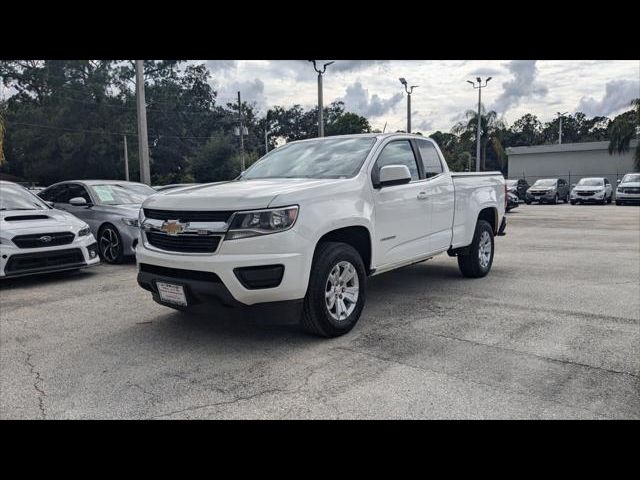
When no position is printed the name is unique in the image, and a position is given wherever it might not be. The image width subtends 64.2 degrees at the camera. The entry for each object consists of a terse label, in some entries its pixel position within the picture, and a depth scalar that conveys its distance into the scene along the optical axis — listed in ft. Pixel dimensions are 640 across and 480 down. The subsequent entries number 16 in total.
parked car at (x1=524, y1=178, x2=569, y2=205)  96.17
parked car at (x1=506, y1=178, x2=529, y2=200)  94.02
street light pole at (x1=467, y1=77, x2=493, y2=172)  121.90
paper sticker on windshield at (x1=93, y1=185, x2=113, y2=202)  31.12
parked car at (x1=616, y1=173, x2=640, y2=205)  85.97
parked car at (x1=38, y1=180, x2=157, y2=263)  28.84
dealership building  127.44
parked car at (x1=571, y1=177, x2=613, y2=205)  91.91
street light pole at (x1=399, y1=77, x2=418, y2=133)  97.18
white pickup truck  13.44
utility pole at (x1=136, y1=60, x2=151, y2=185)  51.72
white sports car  22.58
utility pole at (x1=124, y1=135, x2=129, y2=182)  149.61
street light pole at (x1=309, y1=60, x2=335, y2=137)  69.15
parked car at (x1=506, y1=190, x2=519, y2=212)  69.43
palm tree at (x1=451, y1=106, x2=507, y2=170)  147.33
